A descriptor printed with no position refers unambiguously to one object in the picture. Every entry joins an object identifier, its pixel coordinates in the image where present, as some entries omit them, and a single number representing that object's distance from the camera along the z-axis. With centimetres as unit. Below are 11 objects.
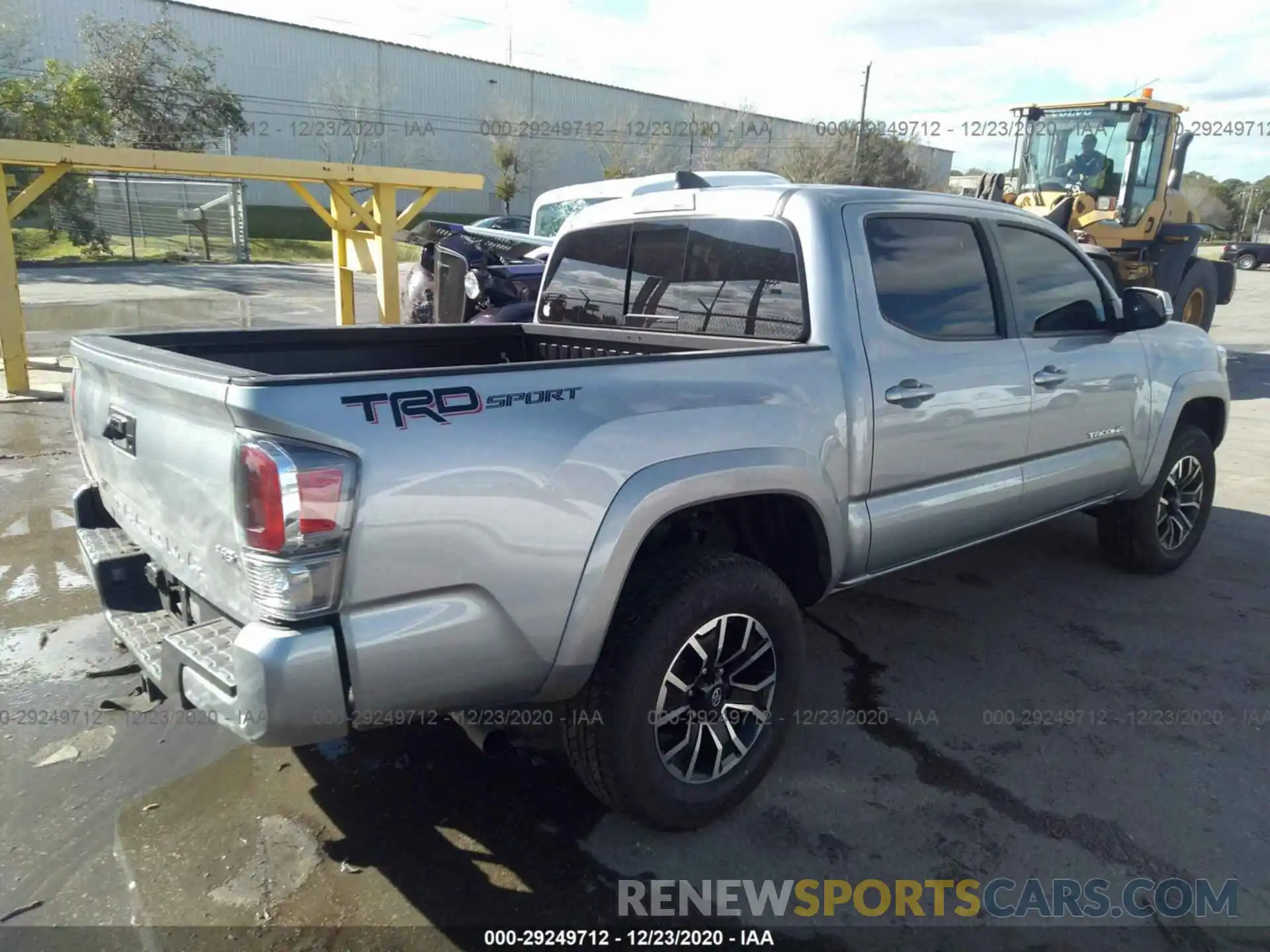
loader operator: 1223
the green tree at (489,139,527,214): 4697
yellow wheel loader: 1163
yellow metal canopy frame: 788
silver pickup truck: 200
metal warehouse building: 4297
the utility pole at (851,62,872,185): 4036
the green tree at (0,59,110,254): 2359
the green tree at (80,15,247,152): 3228
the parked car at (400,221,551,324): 883
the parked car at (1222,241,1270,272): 3681
